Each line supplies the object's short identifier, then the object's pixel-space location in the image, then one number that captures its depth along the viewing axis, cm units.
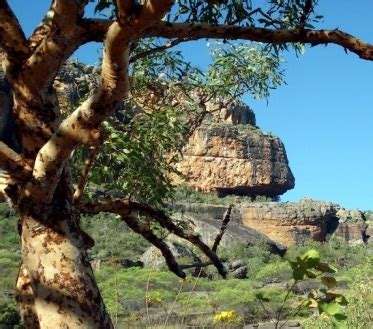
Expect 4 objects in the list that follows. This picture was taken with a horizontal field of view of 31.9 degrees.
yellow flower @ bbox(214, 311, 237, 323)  372
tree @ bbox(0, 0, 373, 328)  229
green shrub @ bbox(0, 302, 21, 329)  1094
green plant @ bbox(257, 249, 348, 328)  238
